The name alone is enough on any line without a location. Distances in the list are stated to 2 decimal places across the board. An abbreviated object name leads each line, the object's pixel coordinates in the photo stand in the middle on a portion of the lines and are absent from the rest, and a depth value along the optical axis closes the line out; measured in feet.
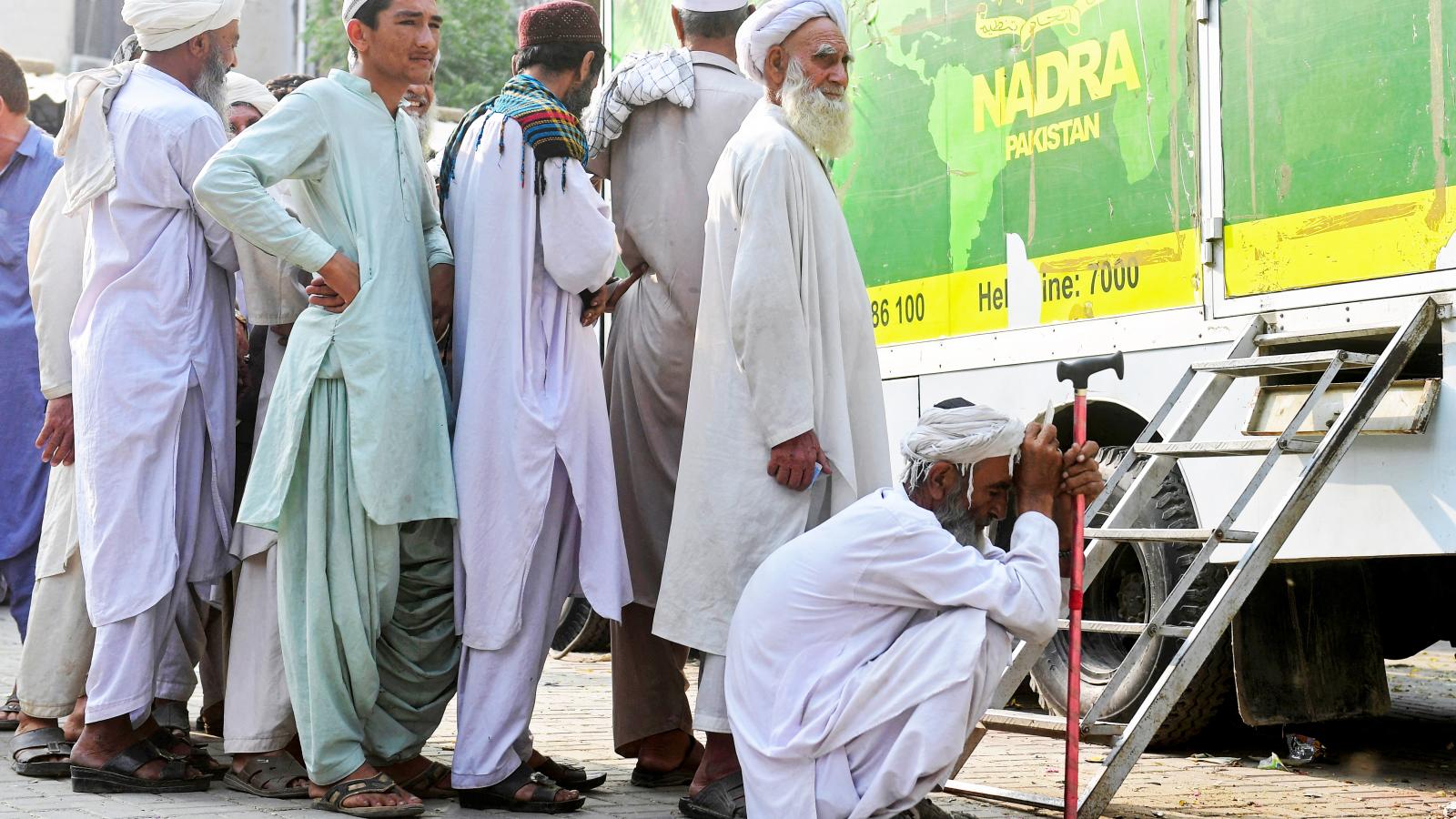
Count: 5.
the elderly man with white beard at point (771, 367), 13.20
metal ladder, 13.57
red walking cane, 12.43
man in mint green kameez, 12.86
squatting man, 11.53
